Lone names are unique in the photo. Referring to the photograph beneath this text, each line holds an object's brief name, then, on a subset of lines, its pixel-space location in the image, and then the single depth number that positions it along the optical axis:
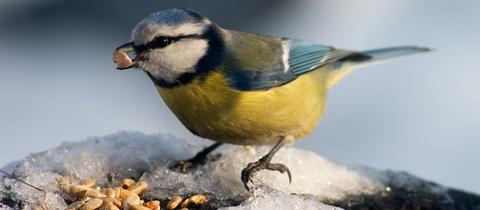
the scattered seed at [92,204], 3.99
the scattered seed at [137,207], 4.05
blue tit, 4.85
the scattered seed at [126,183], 4.52
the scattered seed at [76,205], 4.01
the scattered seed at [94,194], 4.19
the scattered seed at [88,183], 4.44
